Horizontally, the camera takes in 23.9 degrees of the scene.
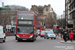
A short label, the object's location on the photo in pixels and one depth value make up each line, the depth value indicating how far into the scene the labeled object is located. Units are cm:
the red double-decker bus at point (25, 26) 2536
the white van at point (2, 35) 2323
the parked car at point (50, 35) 3494
